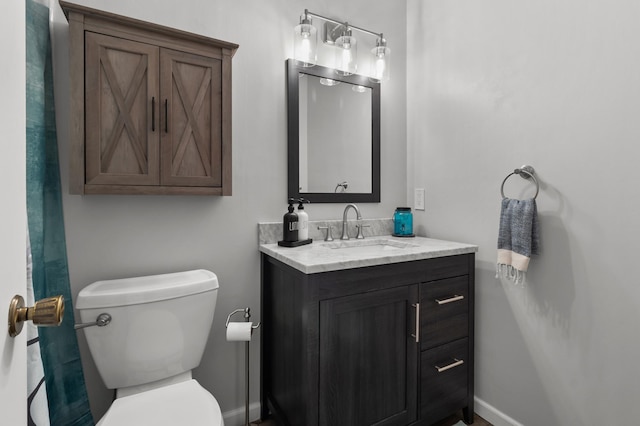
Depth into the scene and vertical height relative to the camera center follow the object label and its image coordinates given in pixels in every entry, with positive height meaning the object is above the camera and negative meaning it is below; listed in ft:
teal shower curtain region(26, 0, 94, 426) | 3.67 -0.27
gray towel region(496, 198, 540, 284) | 4.59 -0.40
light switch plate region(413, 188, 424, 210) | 6.89 +0.22
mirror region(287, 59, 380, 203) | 5.81 +1.42
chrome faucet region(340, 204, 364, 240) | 6.15 -0.25
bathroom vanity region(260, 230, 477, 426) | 4.06 -1.79
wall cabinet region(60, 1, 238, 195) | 3.91 +1.33
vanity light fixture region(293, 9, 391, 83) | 5.71 +3.10
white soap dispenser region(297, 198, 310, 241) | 5.45 -0.30
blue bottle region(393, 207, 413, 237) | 6.63 -0.31
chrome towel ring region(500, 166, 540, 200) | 4.76 +0.54
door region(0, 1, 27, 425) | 1.50 -0.02
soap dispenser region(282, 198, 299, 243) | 5.27 -0.32
